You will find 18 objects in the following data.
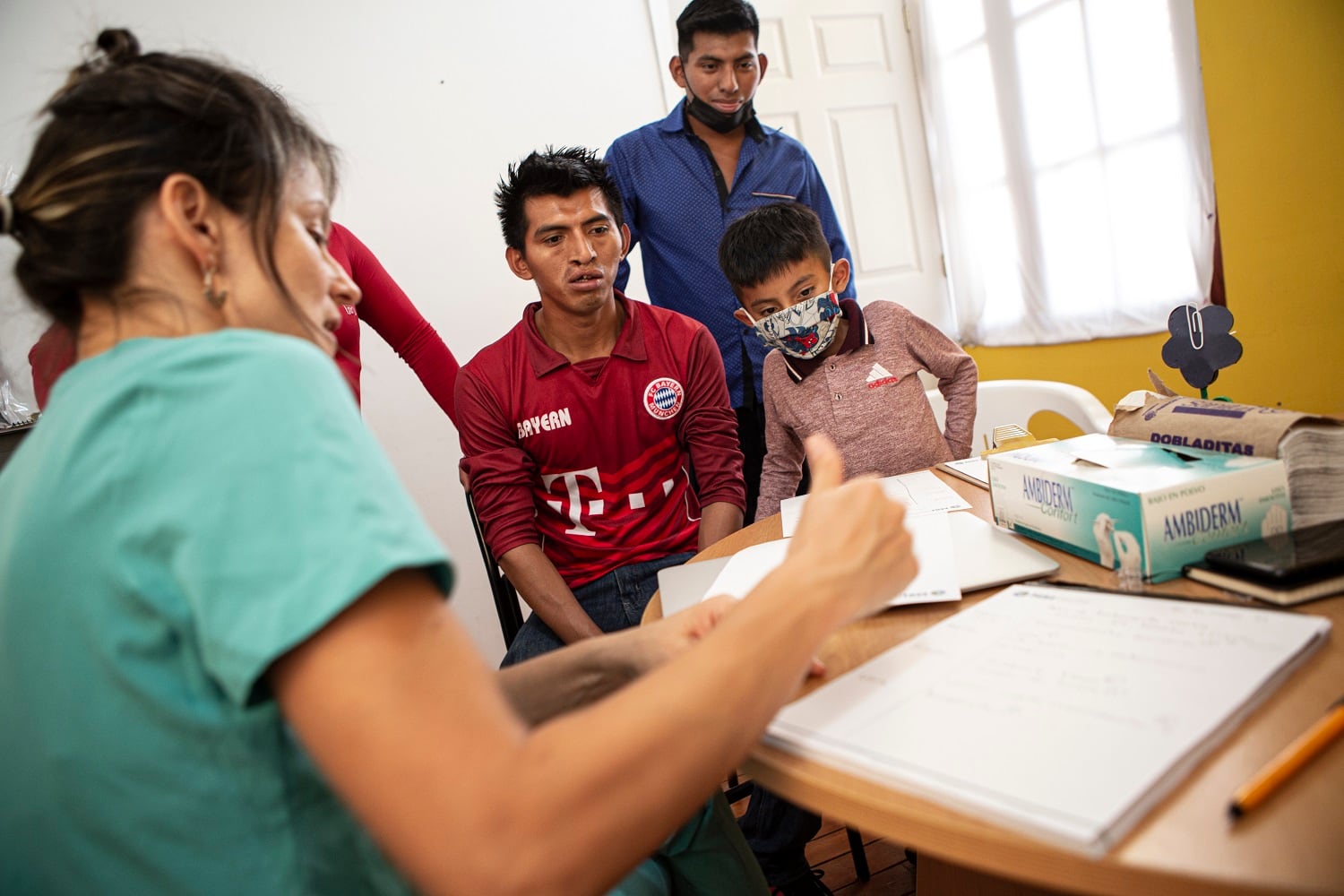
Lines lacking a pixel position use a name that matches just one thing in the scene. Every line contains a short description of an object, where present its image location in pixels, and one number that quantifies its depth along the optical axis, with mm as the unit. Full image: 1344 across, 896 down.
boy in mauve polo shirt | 1588
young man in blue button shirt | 2213
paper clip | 995
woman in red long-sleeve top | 1854
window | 2391
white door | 3256
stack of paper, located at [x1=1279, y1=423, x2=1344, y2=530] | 701
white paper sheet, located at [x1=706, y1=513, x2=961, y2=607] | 722
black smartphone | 590
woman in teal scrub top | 374
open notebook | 417
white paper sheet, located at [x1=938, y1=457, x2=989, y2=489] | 1147
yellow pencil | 392
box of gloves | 679
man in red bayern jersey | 1586
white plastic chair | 1814
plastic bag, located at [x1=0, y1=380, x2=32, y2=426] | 2021
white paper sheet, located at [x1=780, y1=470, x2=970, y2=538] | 1035
